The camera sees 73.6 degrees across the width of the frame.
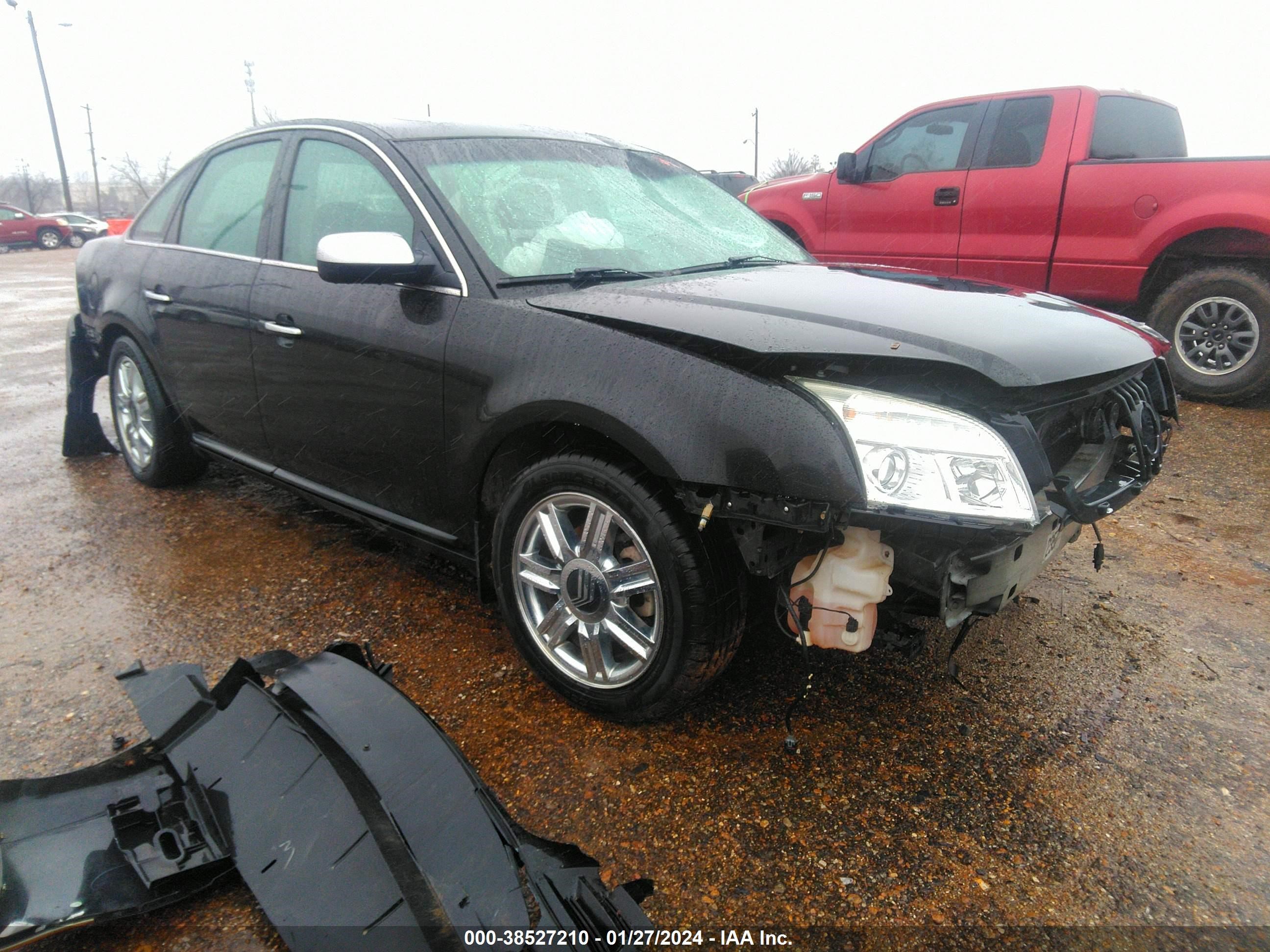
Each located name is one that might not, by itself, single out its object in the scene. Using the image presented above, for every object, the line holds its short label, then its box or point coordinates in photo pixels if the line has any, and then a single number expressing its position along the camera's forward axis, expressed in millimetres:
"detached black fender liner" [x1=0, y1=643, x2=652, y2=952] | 1540
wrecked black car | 1867
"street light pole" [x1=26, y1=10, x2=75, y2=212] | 31016
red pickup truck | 5273
